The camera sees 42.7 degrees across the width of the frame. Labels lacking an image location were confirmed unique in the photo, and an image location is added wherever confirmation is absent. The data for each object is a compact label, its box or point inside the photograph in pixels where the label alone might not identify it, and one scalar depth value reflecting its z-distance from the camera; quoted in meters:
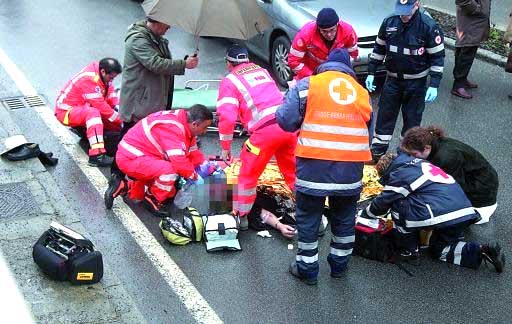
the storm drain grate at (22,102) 8.21
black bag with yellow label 4.70
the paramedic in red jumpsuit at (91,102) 6.96
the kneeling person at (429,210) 5.25
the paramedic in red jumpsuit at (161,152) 5.85
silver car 8.82
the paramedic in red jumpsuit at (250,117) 5.68
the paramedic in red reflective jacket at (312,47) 7.02
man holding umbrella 6.28
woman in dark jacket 5.51
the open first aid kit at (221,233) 5.59
